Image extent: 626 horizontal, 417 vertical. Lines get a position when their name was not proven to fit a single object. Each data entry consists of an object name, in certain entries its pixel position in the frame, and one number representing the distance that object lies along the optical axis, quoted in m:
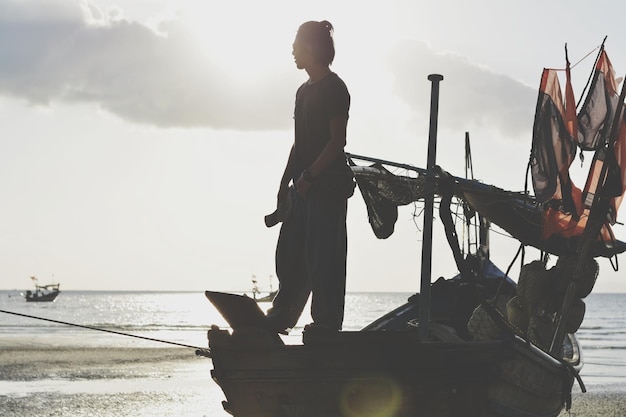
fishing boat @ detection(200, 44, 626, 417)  7.14
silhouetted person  7.22
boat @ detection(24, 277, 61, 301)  166.51
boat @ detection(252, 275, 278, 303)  169.65
